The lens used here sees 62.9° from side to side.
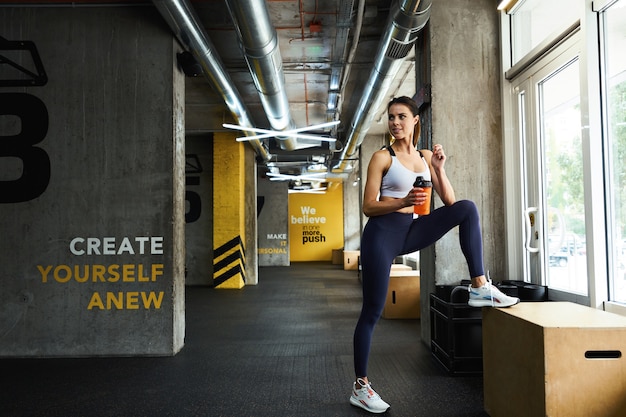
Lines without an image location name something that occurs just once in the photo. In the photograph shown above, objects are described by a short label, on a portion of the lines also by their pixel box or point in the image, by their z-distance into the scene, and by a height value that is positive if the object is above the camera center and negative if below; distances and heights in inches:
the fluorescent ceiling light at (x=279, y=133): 284.2 +55.6
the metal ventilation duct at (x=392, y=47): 141.9 +60.8
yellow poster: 800.3 +3.9
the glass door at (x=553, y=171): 128.6 +14.5
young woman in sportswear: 91.7 +0.2
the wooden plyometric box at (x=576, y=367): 74.0 -20.9
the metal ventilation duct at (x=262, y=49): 140.7 +58.6
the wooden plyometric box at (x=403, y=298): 227.1 -32.1
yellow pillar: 386.3 +17.7
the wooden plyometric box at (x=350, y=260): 547.5 -36.5
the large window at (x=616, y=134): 108.3 +19.6
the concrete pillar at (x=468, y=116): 157.5 +33.9
